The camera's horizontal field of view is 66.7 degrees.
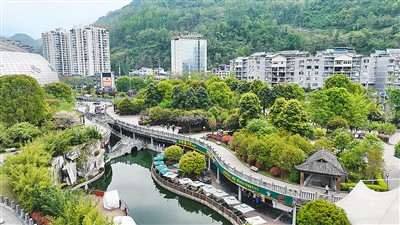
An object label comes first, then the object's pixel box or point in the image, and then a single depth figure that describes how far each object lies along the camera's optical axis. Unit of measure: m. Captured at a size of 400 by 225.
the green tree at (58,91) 63.70
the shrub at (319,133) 35.83
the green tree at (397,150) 29.16
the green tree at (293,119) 32.00
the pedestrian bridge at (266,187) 21.64
